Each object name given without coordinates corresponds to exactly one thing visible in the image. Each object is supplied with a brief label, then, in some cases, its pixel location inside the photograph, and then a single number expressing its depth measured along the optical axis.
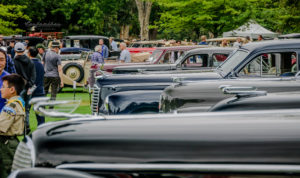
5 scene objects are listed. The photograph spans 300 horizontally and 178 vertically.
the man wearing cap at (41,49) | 15.49
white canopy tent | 34.28
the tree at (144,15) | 46.97
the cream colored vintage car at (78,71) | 20.48
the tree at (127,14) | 58.12
